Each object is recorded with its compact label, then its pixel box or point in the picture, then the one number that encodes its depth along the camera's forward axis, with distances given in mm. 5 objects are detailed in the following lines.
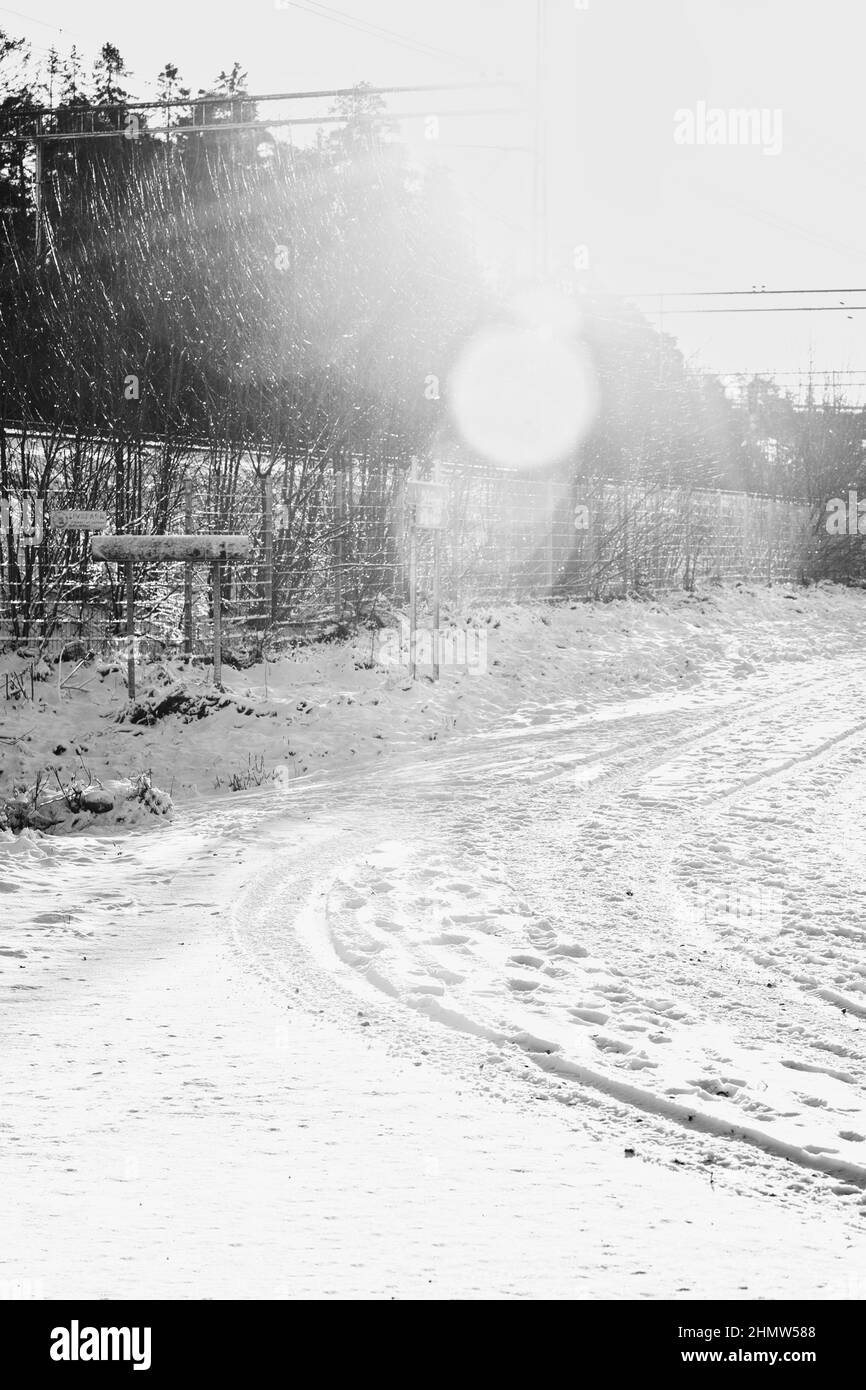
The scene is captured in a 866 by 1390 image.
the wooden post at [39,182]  22453
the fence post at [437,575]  16312
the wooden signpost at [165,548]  14219
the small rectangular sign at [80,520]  13945
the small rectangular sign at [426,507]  15977
